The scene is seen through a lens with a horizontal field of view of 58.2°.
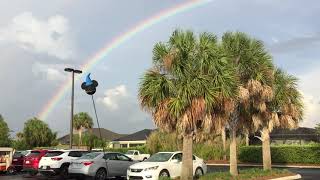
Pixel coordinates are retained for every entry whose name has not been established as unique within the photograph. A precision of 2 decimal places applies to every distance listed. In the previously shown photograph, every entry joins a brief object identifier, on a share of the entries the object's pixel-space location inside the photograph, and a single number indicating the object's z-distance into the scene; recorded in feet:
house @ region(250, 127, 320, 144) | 114.80
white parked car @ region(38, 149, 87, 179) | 50.01
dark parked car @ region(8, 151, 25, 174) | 62.37
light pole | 66.91
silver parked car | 45.01
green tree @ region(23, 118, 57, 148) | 146.20
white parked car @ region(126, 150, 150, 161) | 87.81
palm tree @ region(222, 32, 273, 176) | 46.73
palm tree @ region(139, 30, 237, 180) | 37.50
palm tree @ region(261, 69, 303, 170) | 52.34
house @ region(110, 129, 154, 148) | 161.78
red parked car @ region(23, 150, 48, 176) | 54.04
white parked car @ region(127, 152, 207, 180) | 41.21
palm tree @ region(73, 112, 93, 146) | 175.39
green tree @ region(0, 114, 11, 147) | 134.57
